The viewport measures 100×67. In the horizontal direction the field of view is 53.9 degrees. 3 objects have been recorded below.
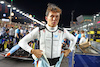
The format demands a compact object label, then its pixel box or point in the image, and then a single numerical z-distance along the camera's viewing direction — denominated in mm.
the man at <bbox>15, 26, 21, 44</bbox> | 7105
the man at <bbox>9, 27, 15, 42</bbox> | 7650
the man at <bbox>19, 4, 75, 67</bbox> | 1454
